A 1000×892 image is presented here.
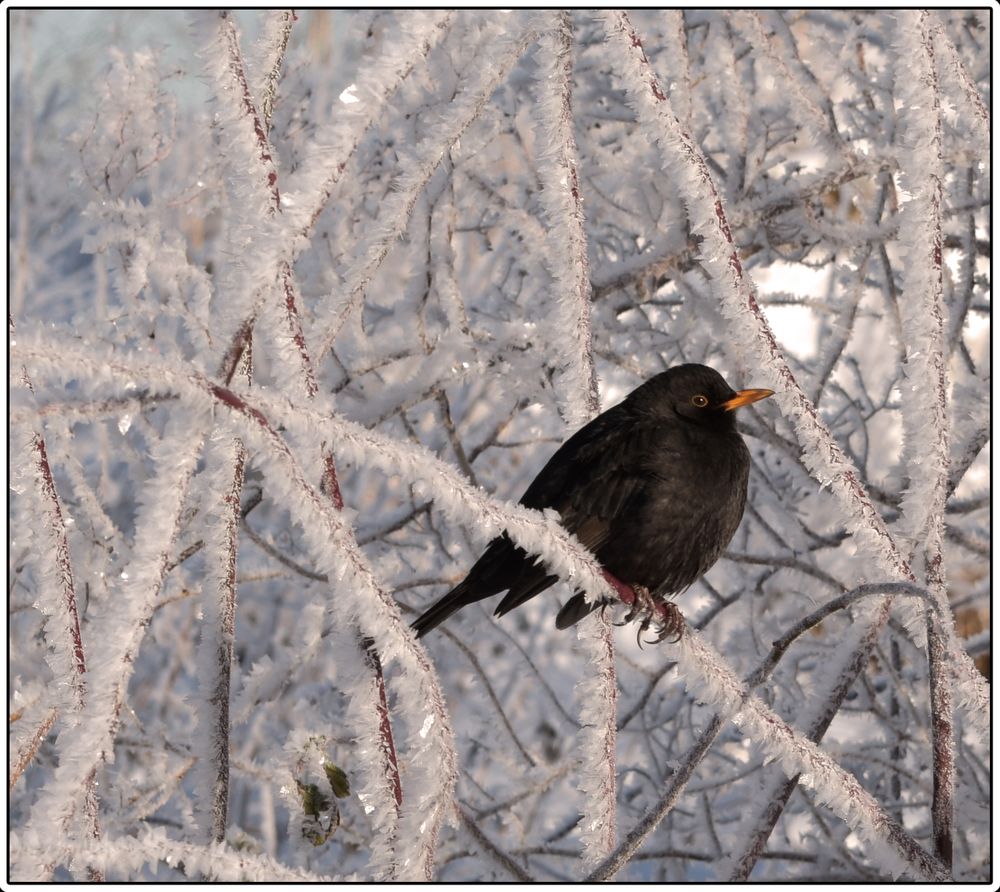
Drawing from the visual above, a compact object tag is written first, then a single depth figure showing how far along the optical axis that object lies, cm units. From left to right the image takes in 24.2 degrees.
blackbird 616
